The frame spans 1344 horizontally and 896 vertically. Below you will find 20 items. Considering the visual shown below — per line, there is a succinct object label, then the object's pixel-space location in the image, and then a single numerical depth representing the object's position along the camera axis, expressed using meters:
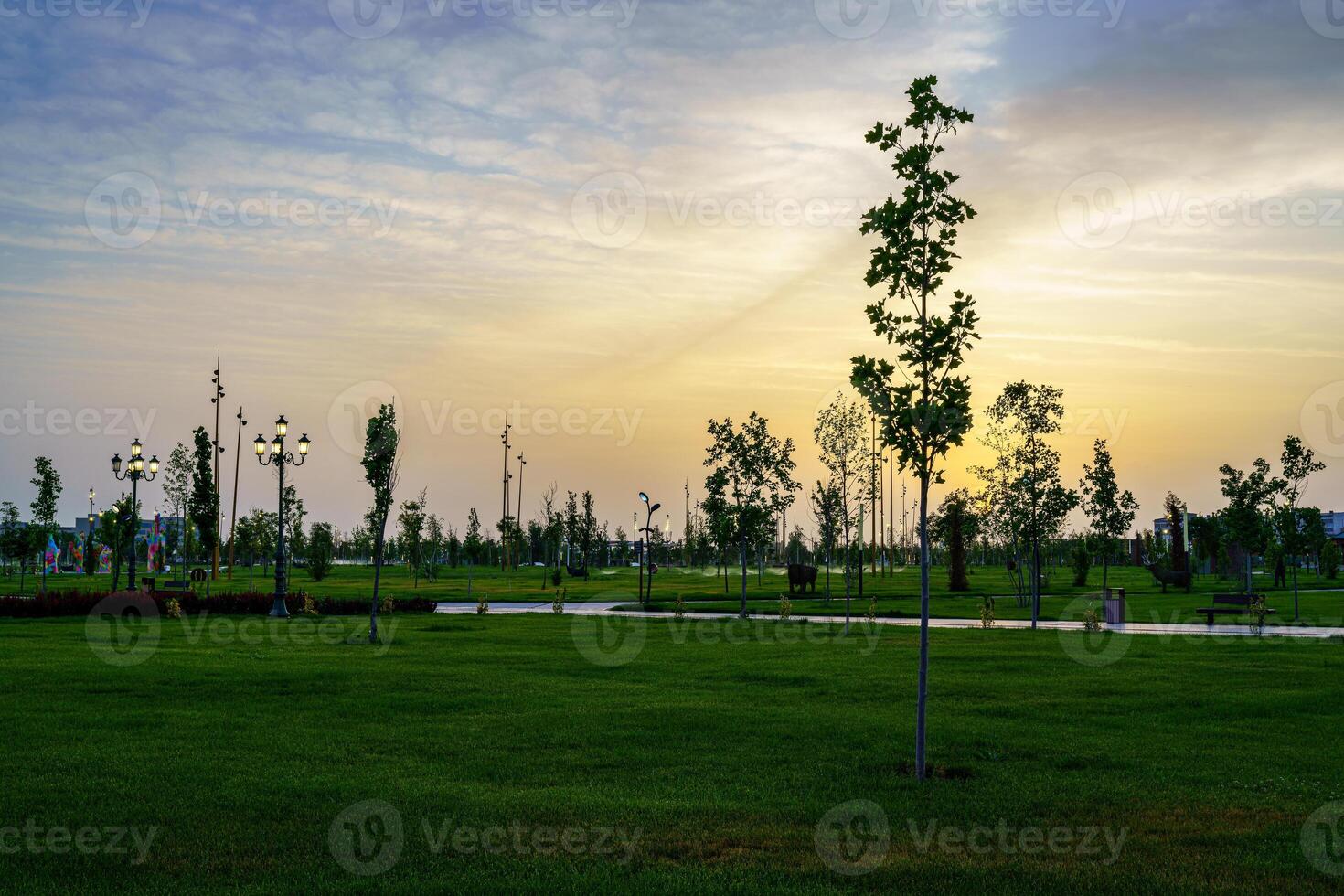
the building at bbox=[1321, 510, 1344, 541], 152.50
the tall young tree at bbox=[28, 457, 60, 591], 54.19
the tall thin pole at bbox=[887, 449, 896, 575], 99.88
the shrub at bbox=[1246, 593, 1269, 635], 30.14
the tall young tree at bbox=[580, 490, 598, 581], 89.56
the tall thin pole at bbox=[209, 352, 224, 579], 78.12
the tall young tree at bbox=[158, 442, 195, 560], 79.12
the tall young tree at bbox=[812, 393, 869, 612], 47.97
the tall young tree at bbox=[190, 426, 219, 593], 69.25
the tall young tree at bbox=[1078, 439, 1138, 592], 36.47
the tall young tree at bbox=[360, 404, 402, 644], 26.00
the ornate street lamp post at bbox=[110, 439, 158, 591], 40.81
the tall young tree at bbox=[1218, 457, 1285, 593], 39.16
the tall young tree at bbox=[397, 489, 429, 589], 68.25
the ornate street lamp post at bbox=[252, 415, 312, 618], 34.32
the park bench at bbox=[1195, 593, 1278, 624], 35.03
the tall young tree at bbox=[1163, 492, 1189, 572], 66.00
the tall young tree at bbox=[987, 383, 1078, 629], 33.88
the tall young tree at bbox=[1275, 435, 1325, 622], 37.38
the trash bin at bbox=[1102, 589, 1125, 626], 36.00
